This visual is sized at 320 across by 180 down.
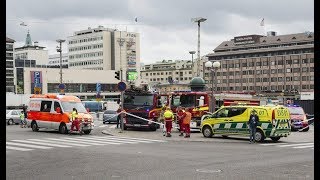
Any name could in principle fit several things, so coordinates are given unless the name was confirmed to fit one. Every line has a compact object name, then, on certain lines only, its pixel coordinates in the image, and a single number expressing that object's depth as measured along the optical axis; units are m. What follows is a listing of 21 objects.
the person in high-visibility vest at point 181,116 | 27.80
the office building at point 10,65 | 149.54
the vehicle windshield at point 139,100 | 32.66
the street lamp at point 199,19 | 45.76
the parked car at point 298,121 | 36.47
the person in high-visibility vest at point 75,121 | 28.95
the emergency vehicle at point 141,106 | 32.53
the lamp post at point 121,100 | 31.17
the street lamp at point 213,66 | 33.22
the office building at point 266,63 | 149.38
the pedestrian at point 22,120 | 39.92
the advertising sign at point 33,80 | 141.38
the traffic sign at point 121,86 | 30.95
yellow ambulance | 24.48
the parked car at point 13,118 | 47.25
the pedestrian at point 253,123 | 24.26
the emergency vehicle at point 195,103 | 30.97
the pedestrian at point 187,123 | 27.23
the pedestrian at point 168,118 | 27.73
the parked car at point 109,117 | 47.39
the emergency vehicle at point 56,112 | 29.55
